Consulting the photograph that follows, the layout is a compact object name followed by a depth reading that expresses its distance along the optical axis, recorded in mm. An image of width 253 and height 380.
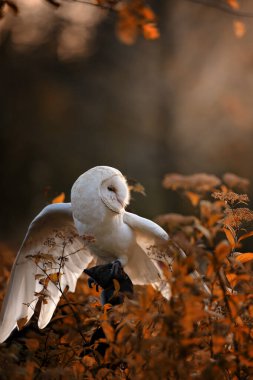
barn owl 8924
